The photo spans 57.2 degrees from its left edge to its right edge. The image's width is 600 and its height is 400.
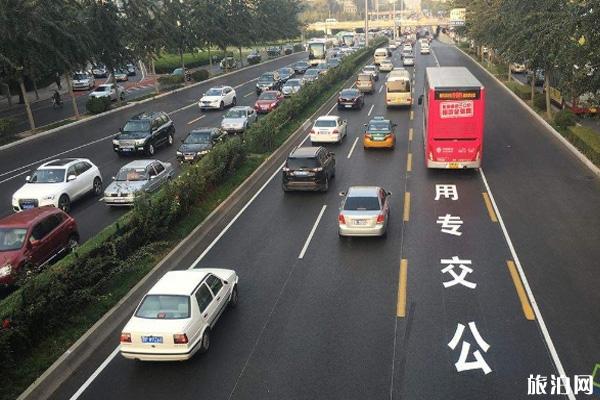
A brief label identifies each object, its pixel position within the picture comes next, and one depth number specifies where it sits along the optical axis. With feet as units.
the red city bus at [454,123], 77.92
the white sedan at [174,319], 37.42
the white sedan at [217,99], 148.77
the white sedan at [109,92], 166.91
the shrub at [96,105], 150.00
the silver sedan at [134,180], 74.02
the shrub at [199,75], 215.92
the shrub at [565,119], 107.34
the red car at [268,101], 141.28
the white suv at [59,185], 71.51
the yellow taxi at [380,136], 99.50
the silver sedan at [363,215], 58.59
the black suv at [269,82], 177.06
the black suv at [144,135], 101.40
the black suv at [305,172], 76.07
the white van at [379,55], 246.02
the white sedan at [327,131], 105.40
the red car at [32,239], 52.00
